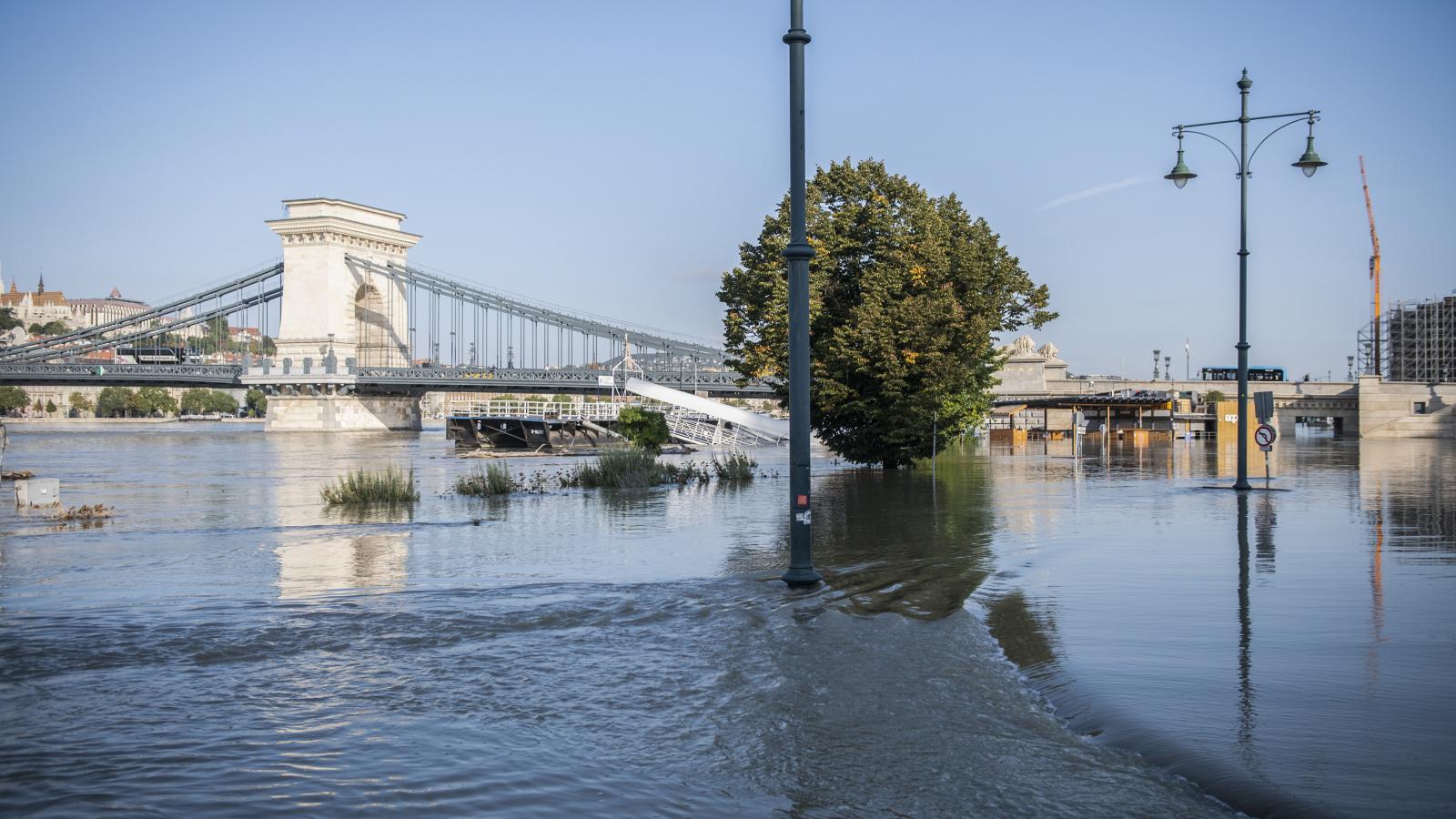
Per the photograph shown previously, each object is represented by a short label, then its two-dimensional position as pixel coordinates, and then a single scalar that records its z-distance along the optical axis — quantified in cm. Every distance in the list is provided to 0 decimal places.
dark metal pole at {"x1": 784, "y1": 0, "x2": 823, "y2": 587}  1030
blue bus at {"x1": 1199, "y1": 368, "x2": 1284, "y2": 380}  11006
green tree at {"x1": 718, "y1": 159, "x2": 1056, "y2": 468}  2923
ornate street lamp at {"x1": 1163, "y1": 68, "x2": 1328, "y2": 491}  2198
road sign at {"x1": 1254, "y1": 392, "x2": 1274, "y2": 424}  2314
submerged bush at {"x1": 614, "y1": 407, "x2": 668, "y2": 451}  4934
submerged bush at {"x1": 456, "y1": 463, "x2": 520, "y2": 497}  2514
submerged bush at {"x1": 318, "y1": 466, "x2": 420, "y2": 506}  2245
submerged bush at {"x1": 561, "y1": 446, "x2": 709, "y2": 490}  2755
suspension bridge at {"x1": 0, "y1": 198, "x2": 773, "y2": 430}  9456
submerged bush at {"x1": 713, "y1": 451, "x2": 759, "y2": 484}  2900
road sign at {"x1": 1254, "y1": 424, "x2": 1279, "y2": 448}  2248
